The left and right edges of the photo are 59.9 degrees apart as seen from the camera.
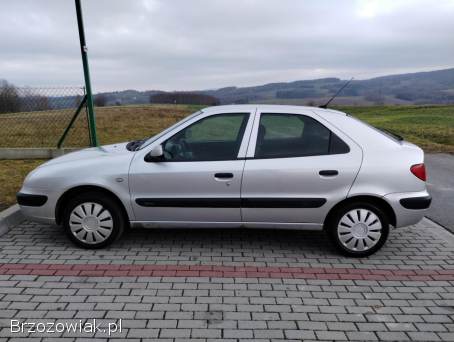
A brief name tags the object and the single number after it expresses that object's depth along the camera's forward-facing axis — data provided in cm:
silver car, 402
